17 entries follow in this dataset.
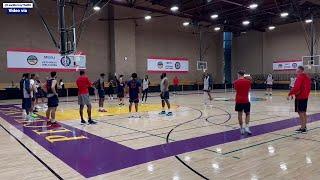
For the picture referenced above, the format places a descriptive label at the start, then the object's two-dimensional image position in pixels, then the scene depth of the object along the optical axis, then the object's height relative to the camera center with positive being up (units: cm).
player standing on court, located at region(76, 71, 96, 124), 962 -33
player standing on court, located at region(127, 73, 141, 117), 1081 -41
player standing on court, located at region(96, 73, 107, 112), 1321 -34
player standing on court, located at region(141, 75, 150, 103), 1834 -45
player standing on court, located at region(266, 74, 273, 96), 2297 -32
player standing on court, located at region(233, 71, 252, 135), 751 -42
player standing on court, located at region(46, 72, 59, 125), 925 -40
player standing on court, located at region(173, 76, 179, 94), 2925 -48
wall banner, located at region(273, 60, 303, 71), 3066 +122
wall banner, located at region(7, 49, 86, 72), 2197 +142
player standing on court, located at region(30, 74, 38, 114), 1090 -21
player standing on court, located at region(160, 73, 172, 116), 1178 -42
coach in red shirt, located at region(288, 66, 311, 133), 771 -35
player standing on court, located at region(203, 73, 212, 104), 1881 -39
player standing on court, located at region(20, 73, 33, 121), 1067 -45
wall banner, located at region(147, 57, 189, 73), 2966 +137
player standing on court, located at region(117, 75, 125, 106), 1565 -54
